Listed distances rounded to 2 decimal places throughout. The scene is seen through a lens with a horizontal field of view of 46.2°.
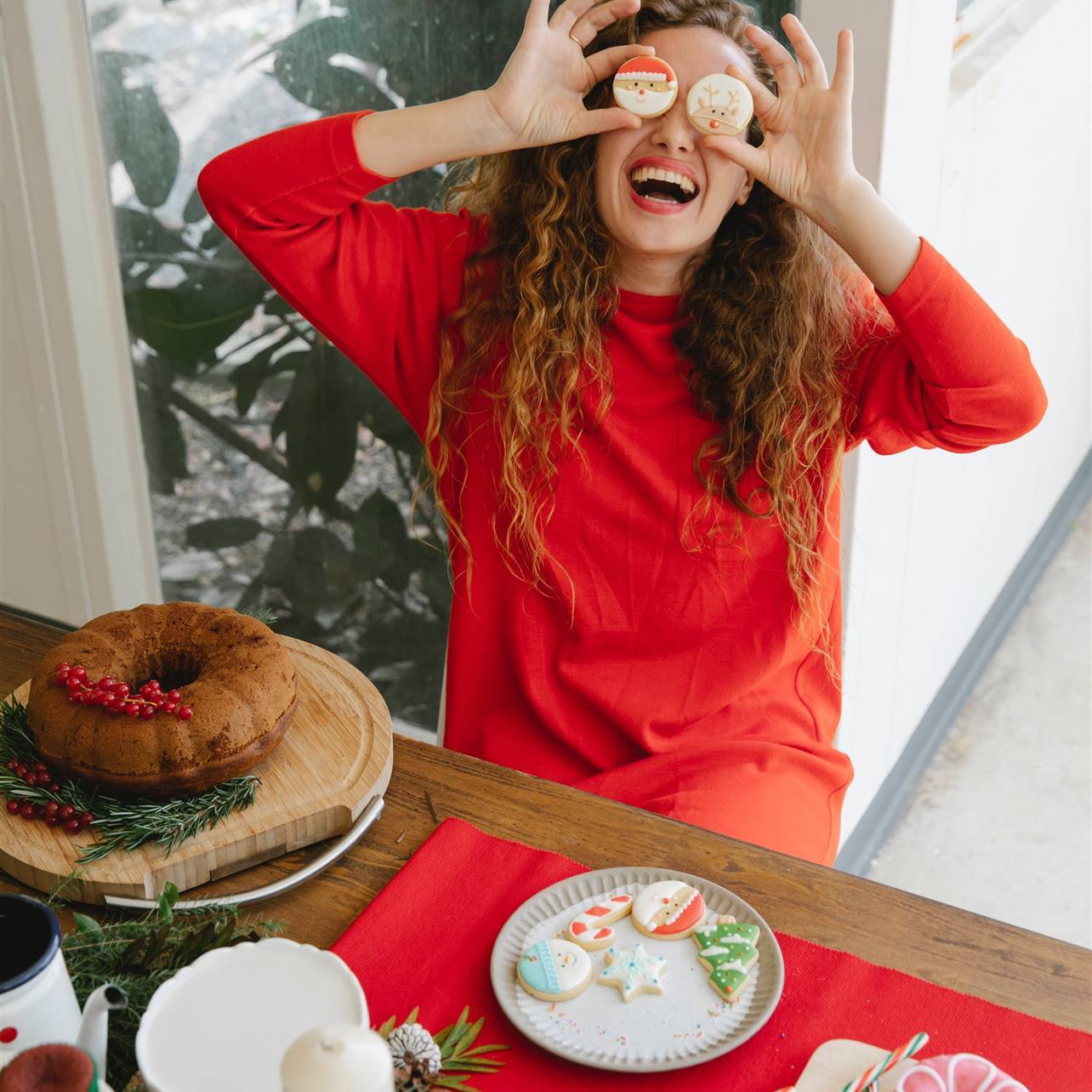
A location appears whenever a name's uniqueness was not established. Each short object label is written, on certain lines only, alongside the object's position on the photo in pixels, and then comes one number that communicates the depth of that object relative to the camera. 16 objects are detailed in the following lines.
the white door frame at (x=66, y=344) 2.19
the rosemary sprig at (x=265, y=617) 1.33
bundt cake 1.09
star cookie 0.97
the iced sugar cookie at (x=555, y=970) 0.96
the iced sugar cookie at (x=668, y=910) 1.01
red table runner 0.92
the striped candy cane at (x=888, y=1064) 0.87
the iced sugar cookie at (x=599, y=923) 1.00
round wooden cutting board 1.05
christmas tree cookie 0.96
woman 1.43
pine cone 0.87
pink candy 0.87
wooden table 0.99
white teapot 0.78
